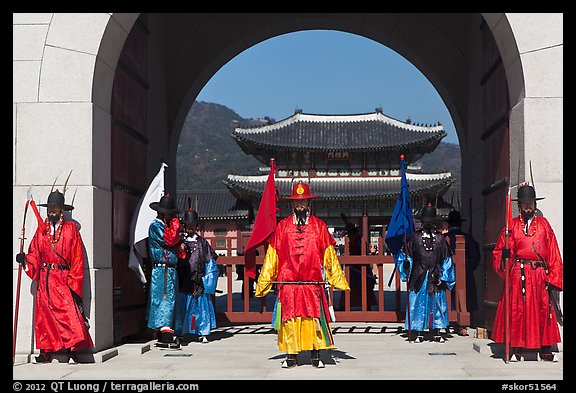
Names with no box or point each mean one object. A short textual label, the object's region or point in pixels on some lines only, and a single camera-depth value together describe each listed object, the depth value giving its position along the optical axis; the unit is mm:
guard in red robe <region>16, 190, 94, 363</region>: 6523
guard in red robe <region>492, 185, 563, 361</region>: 6379
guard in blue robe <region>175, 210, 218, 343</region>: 8516
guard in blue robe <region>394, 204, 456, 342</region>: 8500
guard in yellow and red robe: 6410
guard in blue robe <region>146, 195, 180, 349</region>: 7812
